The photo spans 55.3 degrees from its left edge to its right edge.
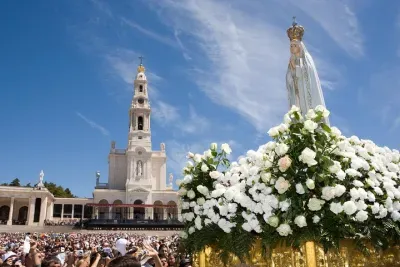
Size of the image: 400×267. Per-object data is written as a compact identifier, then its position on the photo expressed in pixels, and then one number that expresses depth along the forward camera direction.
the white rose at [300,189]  3.67
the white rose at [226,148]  5.39
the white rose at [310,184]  3.58
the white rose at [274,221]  3.69
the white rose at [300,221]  3.51
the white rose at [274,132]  4.22
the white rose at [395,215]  3.91
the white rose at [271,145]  4.16
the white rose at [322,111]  4.18
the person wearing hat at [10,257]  8.71
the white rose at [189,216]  5.17
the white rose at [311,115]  4.16
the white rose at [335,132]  4.17
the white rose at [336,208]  3.55
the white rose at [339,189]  3.55
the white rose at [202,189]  5.06
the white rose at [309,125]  3.87
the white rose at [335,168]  3.66
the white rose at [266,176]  3.90
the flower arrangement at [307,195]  3.61
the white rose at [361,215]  3.54
